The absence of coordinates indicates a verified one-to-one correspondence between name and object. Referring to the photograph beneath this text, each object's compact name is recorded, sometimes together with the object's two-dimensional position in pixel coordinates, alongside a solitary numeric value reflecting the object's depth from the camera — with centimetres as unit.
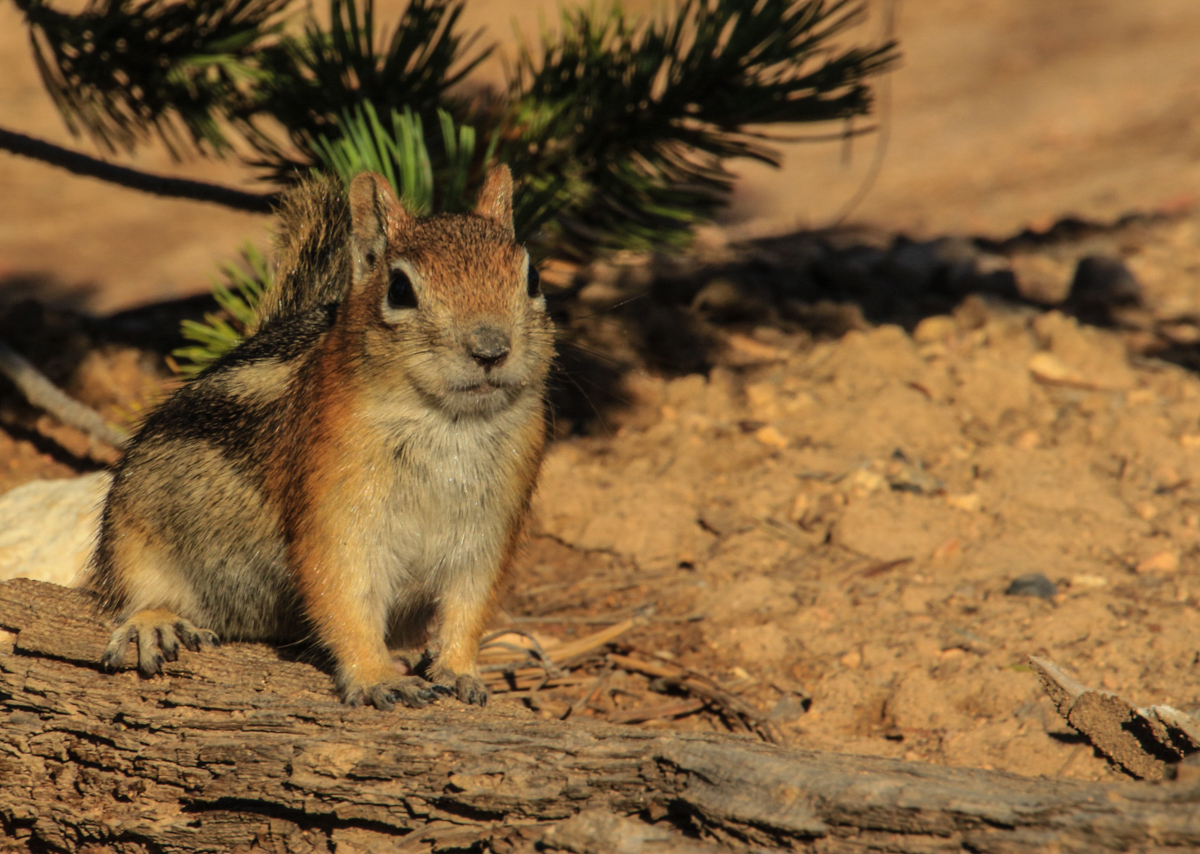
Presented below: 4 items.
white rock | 719
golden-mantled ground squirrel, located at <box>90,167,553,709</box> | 512
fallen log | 346
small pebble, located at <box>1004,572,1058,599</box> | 700
